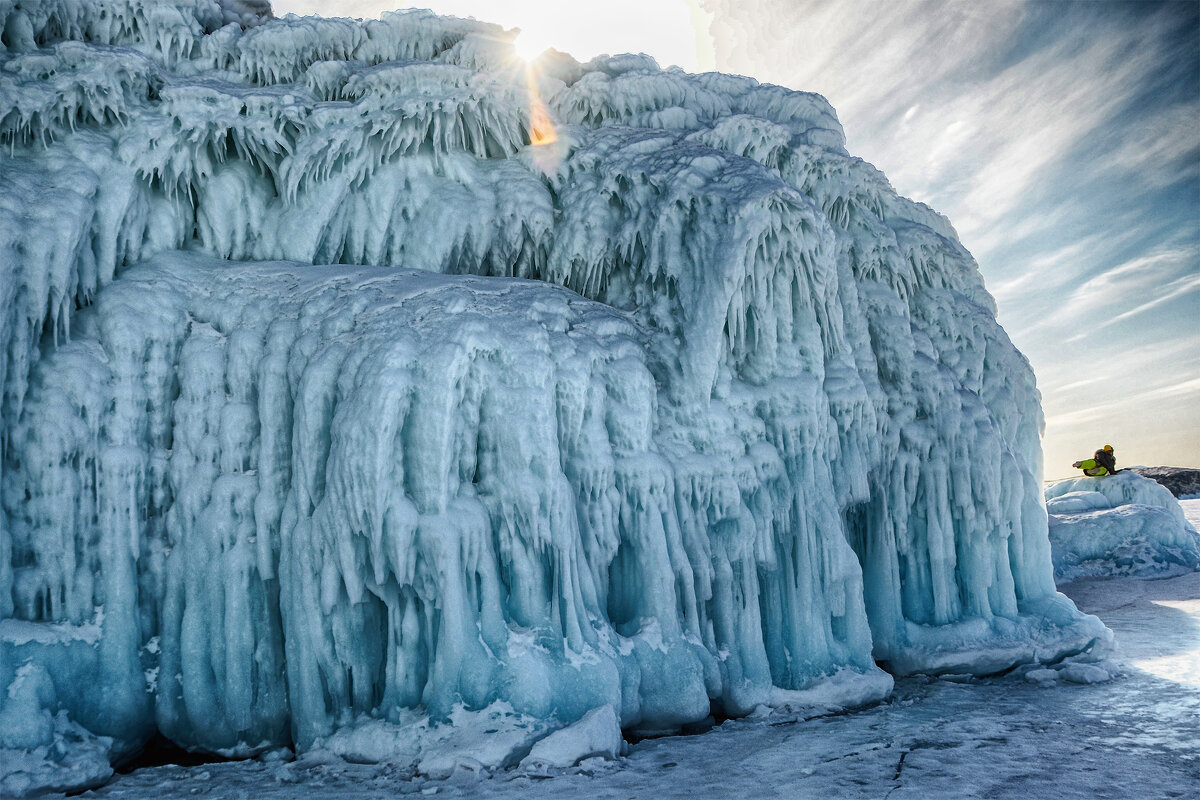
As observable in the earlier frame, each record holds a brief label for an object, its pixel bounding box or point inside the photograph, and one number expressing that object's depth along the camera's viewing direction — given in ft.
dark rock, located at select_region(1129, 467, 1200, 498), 140.67
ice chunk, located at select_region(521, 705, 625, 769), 26.63
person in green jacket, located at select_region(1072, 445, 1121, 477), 89.40
